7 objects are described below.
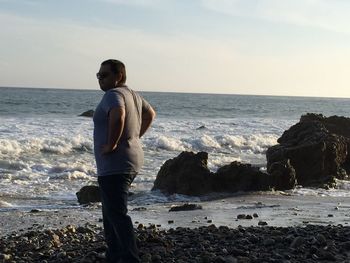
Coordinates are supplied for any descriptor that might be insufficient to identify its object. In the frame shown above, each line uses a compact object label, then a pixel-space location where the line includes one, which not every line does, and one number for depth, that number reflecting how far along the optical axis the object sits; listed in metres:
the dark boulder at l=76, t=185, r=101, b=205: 10.84
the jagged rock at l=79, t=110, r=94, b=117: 41.22
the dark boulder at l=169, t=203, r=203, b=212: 9.41
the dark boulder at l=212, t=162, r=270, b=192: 12.23
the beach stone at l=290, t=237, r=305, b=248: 5.80
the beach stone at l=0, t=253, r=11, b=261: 5.56
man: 4.77
